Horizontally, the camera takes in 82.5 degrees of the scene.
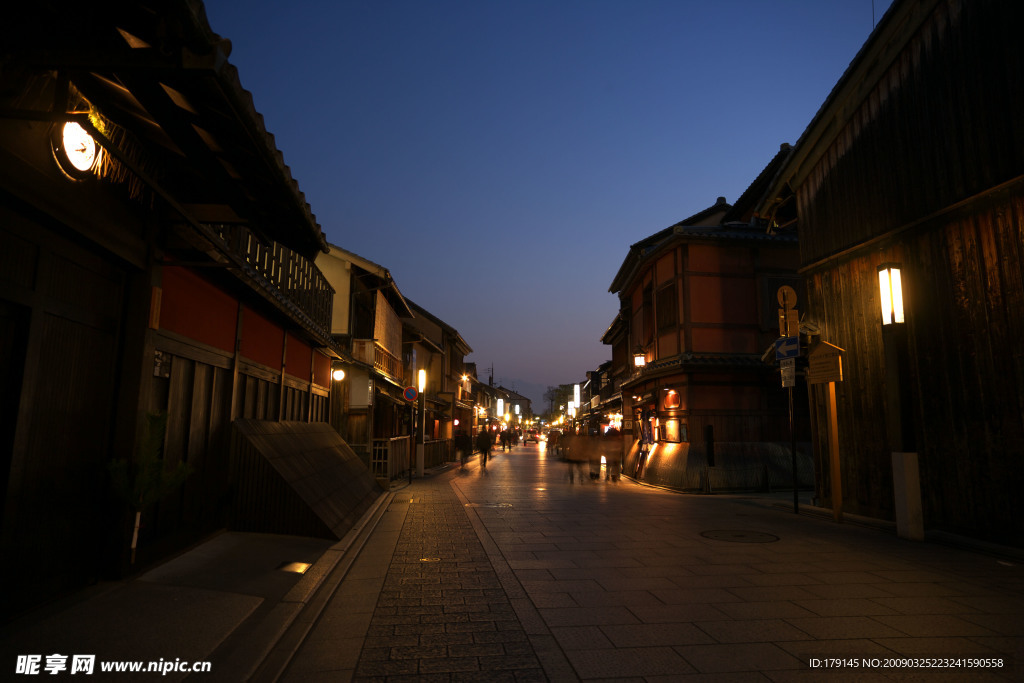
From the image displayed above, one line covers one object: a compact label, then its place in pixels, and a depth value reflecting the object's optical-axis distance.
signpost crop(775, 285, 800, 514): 11.95
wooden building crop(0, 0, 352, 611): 3.68
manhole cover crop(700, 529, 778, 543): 9.33
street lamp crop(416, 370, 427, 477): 22.73
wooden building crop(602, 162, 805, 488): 19.08
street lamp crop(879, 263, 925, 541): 9.11
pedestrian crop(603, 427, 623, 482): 22.33
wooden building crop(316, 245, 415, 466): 20.11
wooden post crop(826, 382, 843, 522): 10.90
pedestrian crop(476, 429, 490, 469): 29.05
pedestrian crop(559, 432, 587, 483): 25.02
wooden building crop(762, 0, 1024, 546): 8.20
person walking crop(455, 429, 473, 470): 34.39
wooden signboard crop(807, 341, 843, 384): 10.90
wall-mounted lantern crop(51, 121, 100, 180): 4.52
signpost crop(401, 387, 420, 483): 20.08
